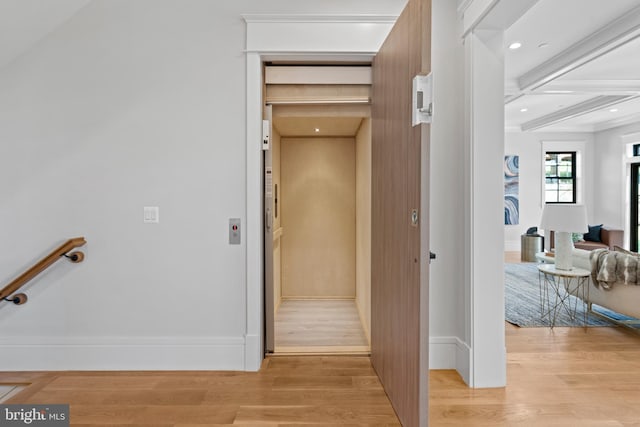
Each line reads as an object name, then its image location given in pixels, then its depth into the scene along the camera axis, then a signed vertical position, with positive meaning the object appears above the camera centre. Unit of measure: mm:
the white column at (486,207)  2074 +7
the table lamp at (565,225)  3147 -156
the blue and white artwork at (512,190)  7277 +392
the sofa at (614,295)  2846 -762
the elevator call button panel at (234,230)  2297 -153
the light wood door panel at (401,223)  1535 -83
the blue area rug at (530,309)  3234 -1064
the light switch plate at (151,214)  2293 -47
